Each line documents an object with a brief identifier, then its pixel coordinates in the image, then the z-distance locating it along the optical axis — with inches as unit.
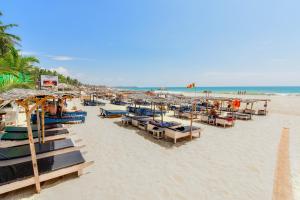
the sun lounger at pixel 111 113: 620.4
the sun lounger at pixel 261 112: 798.8
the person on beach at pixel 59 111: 503.6
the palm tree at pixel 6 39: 487.2
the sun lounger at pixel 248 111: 778.4
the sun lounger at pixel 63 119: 464.8
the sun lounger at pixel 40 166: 168.7
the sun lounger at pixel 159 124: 397.7
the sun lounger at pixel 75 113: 510.3
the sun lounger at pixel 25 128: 337.2
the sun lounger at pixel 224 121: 508.7
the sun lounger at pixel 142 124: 444.1
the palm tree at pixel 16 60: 471.5
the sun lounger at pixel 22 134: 284.7
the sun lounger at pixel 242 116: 665.9
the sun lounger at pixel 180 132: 347.3
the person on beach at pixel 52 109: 504.7
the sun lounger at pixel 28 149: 211.0
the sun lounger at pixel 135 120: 476.5
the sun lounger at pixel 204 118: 580.8
